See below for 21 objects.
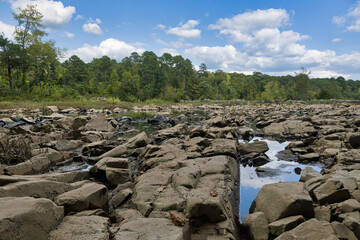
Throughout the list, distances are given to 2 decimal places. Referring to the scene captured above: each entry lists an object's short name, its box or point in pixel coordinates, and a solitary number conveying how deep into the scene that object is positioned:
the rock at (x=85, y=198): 2.79
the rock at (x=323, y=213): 2.76
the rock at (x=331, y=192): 3.02
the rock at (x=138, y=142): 7.04
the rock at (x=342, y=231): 2.44
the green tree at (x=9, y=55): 30.78
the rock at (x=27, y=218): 1.83
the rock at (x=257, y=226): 2.61
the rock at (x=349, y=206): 2.73
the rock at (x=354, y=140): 6.26
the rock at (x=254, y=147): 6.62
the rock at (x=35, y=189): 2.72
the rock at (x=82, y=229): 2.12
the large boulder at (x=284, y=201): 2.77
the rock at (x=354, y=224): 2.47
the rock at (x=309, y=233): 2.26
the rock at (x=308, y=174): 3.89
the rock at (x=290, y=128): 9.37
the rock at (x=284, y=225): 2.52
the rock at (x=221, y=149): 5.47
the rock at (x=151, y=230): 2.17
